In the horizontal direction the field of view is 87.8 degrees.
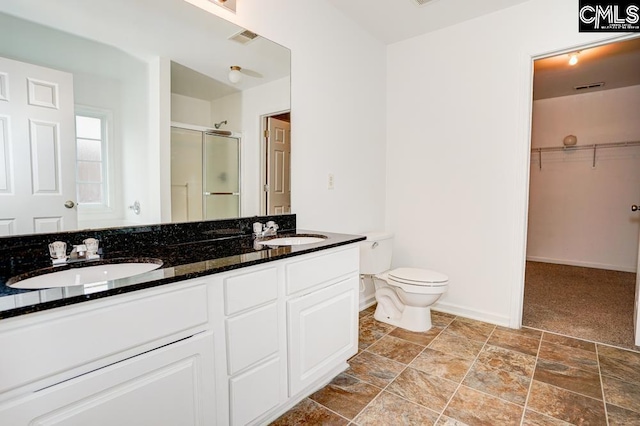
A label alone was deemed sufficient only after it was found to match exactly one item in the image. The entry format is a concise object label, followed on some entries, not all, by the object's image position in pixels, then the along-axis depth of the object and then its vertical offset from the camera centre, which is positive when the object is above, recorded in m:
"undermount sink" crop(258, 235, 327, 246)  1.96 -0.25
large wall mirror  1.22 +0.38
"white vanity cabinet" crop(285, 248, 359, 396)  1.52 -0.58
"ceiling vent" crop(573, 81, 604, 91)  3.99 +1.39
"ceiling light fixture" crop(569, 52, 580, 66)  3.07 +1.33
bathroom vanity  0.80 -0.46
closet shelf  4.12 +0.70
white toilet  2.43 -0.66
